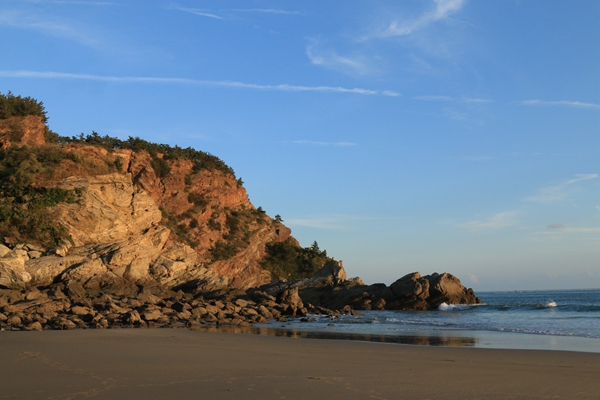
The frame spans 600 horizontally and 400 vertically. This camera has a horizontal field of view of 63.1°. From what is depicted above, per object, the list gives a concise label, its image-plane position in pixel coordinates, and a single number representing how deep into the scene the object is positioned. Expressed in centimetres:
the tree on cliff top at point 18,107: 3672
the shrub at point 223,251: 4803
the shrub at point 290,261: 5478
